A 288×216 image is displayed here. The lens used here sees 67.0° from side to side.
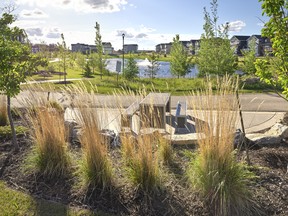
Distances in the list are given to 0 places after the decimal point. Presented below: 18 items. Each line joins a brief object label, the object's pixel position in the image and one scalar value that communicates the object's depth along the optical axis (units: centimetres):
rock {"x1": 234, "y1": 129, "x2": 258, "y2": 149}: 353
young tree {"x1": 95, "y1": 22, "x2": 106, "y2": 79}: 1293
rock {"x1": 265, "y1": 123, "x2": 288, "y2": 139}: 377
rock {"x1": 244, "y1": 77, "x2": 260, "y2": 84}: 1127
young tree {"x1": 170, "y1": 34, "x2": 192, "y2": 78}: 1338
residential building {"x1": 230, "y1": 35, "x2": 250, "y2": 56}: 3275
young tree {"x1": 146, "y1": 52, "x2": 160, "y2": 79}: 1347
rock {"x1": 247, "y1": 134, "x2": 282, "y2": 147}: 358
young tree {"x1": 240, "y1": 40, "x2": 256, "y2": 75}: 1163
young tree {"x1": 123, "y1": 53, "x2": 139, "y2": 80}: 1250
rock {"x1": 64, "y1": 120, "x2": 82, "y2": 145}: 367
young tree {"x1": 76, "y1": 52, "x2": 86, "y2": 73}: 1845
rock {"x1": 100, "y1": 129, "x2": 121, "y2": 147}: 349
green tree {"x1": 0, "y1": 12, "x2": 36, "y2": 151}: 326
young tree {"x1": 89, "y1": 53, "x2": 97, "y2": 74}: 1635
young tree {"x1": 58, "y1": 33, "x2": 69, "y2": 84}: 1328
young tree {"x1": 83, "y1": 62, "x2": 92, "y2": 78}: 1638
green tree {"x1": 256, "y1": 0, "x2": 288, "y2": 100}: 238
